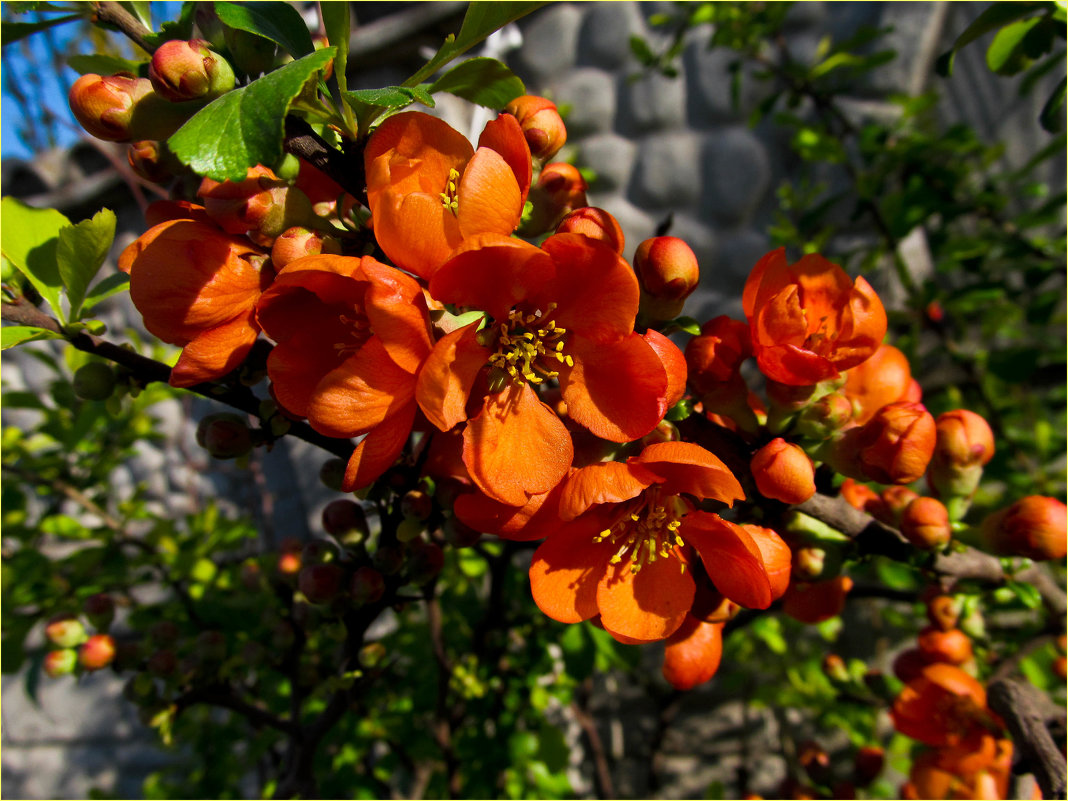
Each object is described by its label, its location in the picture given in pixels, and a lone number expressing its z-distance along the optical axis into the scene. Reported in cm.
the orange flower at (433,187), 15
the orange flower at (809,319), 17
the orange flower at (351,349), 15
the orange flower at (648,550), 16
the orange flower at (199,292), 16
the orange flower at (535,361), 15
